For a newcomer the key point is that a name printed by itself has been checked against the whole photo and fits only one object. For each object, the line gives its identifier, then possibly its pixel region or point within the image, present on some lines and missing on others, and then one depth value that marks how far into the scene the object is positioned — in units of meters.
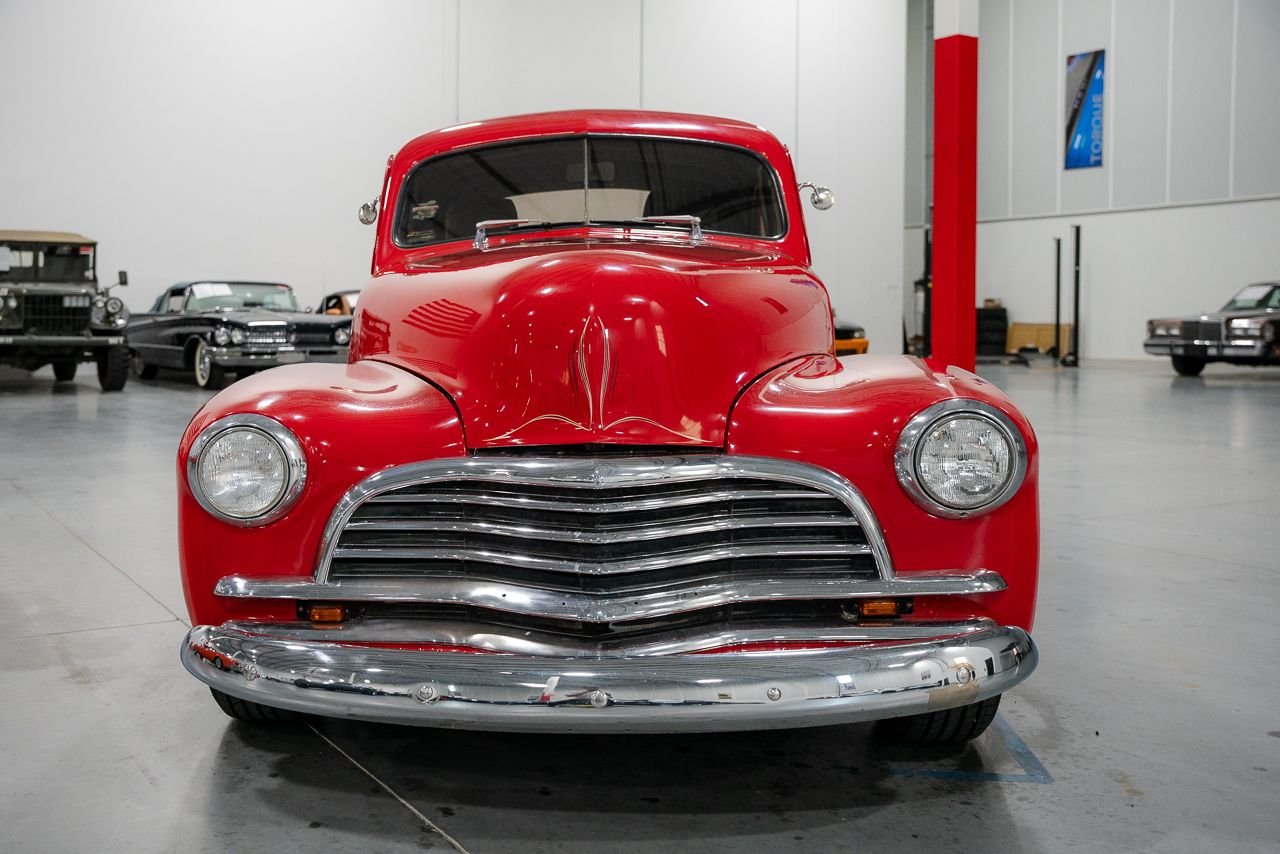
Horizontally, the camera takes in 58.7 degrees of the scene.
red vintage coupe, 1.89
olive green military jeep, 11.48
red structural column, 10.04
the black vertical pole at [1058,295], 20.20
